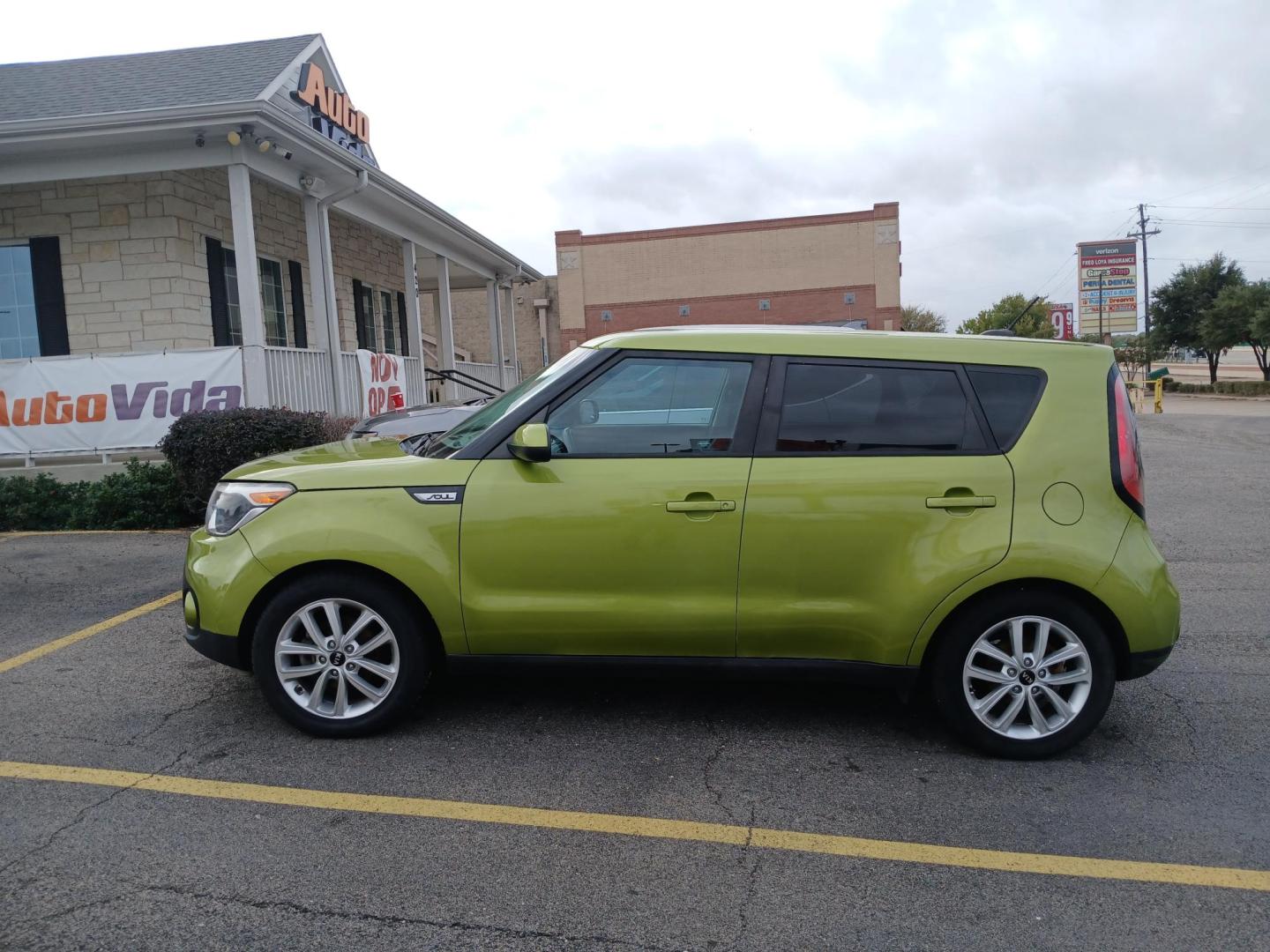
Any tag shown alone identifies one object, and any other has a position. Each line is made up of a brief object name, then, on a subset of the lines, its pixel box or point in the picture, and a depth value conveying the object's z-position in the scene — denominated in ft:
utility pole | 190.59
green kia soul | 12.75
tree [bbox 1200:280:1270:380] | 140.56
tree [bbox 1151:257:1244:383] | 159.12
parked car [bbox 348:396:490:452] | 29.14
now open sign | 43.45
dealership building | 34.81
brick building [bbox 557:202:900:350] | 138.62
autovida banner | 33.60
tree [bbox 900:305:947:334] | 177.33
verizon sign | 219.00
